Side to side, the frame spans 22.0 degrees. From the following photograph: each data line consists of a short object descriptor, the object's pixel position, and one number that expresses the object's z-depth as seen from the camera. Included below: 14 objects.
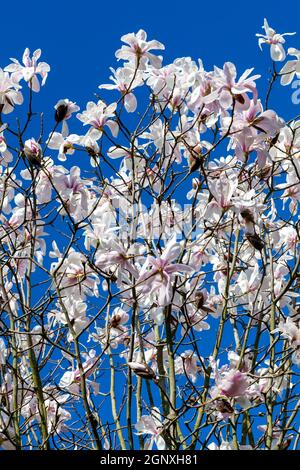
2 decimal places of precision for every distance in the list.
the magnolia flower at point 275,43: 3.36
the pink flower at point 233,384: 2.77
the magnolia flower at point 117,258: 2.77
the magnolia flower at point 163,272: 2.62
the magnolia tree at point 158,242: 2.99
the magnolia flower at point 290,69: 3.25
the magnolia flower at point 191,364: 3.66
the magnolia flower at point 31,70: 3.35
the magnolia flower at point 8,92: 3.35
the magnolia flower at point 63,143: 3.37
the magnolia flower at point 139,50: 3.33
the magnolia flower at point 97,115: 3.36
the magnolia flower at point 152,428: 2.96
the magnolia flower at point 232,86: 2.95
